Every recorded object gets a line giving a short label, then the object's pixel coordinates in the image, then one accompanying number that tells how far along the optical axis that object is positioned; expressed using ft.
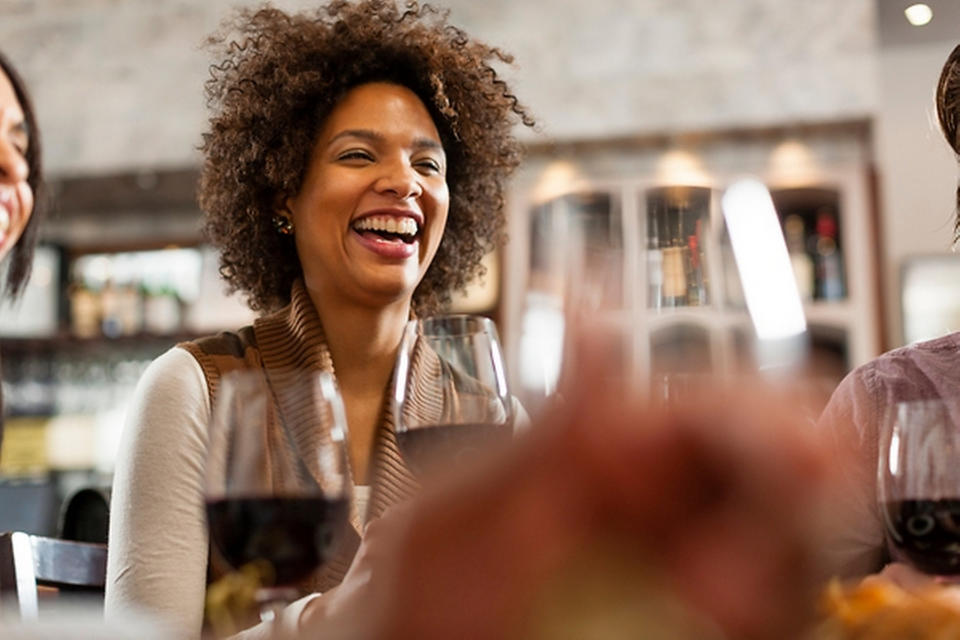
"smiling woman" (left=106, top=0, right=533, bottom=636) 4.18
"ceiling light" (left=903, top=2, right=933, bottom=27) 10.56
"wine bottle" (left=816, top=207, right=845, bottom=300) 11.85
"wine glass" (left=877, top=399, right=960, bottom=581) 2.05
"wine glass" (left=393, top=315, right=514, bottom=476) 2.41
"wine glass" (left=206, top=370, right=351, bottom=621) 1.86
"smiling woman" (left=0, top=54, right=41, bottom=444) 5.22
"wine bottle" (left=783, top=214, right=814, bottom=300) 11.84
